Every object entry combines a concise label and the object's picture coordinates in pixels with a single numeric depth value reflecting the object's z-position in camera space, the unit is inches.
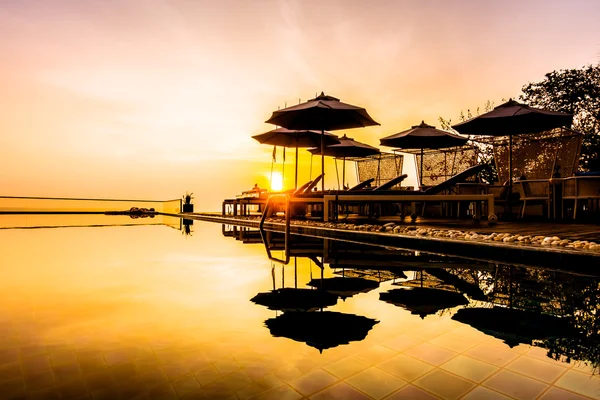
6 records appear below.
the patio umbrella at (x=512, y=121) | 288.4
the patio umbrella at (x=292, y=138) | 417.7
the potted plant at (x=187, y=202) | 799.2
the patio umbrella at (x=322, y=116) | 302.2
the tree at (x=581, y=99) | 562.6
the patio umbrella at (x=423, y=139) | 360.8
